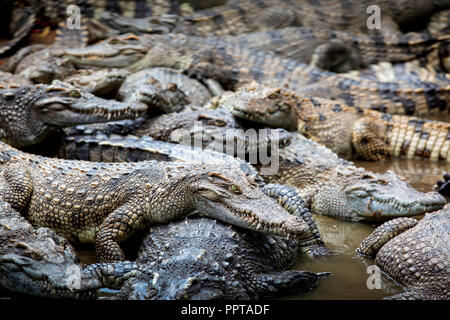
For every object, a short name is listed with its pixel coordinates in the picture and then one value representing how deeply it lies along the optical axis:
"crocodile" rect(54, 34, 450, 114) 6.56
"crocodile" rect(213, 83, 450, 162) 5.81
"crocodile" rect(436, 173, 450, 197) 4.83
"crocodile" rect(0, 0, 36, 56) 7.08
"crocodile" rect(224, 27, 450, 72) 7.57
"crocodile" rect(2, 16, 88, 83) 5.89
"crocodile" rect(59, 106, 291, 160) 4.71
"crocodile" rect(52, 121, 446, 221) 4.24
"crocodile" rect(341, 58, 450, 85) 7.57
